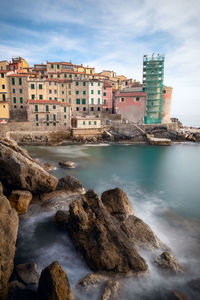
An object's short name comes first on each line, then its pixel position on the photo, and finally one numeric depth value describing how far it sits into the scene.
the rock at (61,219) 11.39
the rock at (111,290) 7.19
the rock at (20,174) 13.42
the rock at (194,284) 7.97
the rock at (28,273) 7.63
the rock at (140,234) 10.14
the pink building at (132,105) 54.34
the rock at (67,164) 26.57
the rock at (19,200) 12.64
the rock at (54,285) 6.31
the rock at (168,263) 8.75
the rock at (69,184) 16.19
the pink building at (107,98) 56.64
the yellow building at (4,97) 46.19
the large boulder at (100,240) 8.27
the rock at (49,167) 24.28
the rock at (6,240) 6.61
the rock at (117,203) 12.37
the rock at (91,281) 7.69
